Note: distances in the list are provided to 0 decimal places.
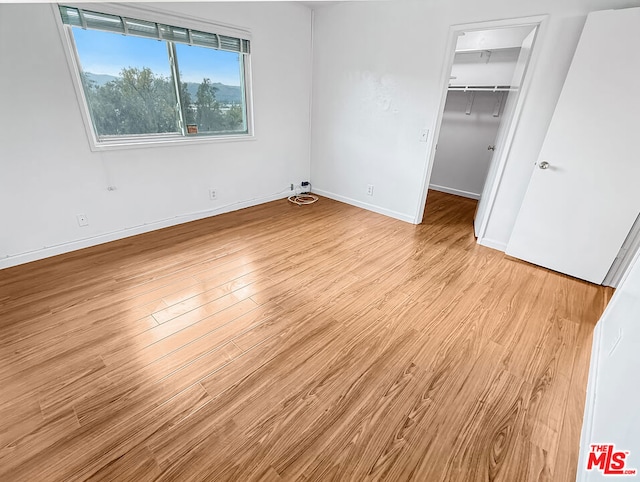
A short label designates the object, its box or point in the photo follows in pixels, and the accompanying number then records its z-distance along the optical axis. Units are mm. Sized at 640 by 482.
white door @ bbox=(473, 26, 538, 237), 2677
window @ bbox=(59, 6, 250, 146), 2451
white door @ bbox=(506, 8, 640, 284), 2107
